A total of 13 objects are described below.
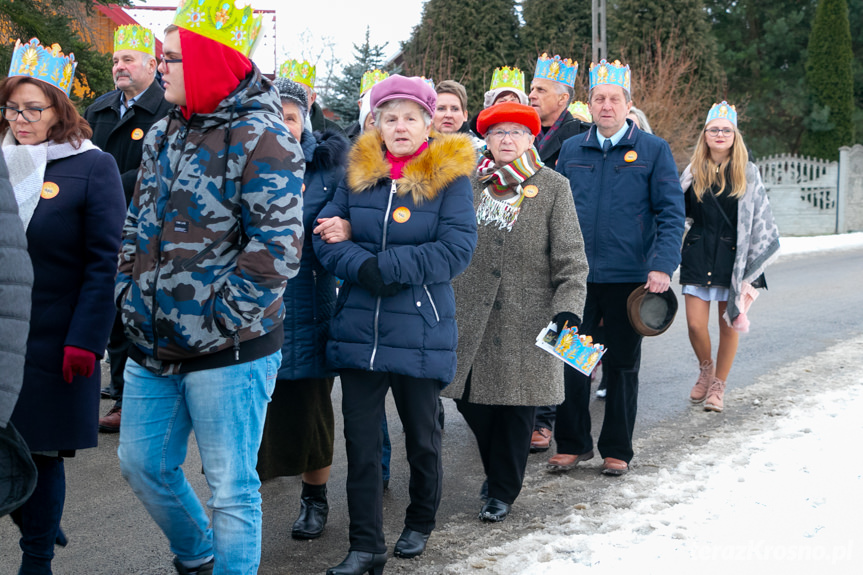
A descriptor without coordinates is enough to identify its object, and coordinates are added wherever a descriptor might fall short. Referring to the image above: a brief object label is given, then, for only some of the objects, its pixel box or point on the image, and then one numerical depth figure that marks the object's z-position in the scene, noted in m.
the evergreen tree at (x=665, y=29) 26.25
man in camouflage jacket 2.84
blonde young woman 6.49
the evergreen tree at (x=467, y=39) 25.55
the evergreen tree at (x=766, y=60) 33.12
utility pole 21.40
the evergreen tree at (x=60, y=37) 10.04
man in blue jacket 4.99
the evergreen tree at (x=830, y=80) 30.36
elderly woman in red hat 4.34
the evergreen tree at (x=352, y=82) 17.31
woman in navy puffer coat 3.62
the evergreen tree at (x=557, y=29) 27.91
